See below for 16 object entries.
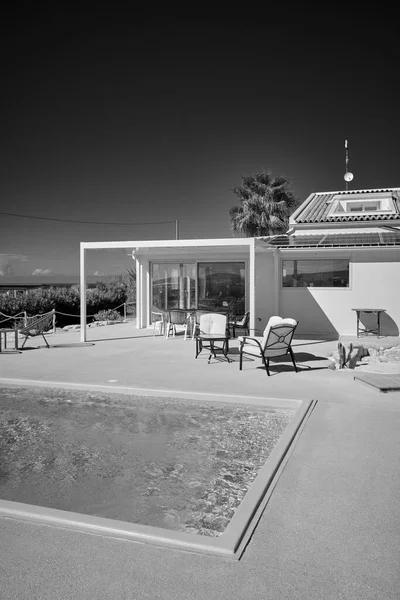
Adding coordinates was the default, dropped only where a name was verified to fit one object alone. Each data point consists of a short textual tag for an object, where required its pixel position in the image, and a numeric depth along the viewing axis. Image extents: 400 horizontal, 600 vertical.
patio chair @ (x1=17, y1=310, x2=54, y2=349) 11.88
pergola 12.54
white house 14.47
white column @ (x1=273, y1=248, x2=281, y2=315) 15.56
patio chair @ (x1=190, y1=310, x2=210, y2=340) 14.29
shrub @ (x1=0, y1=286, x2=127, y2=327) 23.36
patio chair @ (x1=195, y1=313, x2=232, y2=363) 11.16
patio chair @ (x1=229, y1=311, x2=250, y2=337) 12.72
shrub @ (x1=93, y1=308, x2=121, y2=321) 25.04
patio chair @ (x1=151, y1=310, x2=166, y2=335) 15.37
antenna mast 27.11
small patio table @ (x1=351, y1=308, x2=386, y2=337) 13.88
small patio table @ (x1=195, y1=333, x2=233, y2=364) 10.50
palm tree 30.75
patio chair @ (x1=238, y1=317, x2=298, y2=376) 8.76
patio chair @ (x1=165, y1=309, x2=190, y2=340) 14.50
